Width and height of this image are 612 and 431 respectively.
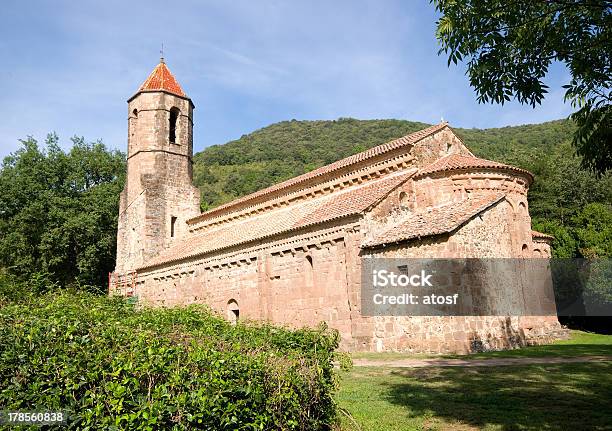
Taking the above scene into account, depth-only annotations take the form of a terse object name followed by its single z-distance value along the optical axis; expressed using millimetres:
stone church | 14016
